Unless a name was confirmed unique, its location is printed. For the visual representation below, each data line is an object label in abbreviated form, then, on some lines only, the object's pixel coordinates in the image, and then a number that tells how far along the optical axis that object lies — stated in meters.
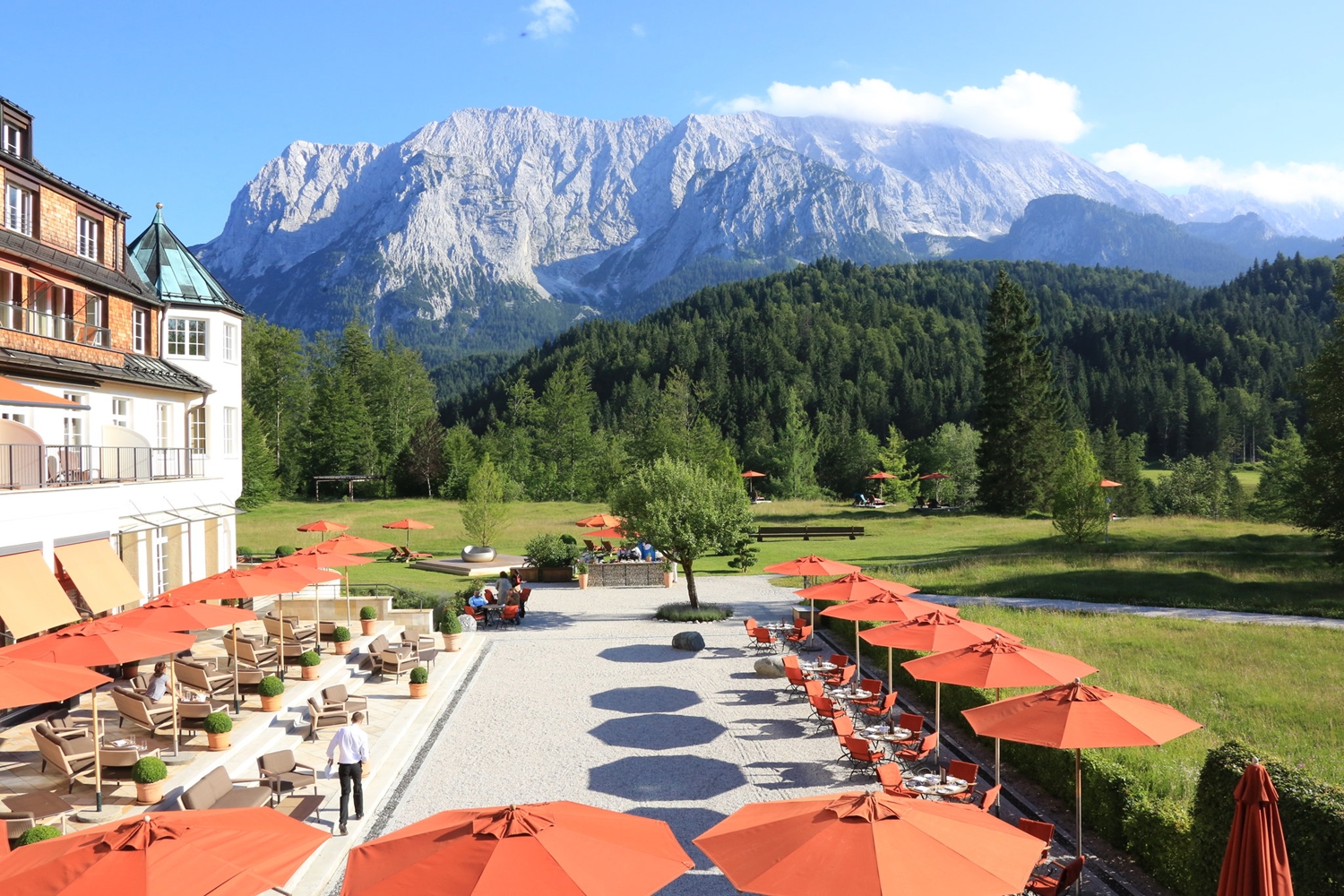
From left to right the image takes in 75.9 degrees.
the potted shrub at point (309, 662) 18.77
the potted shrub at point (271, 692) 16.17
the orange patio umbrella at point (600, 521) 39.62
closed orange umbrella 6.70
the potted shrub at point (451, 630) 23.00
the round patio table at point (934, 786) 11.97
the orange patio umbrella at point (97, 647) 12.23
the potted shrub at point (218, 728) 14.24
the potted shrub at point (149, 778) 11.96
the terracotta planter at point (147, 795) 12.12
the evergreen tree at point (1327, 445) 32.97
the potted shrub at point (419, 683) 18.25
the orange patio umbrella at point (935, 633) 14.26
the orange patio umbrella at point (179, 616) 14.90
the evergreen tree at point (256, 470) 63.03
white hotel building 17.27
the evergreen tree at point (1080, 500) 40.91
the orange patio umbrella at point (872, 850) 6.30
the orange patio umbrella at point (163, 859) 6.08
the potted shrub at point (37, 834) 8.94
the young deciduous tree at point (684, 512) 26.48
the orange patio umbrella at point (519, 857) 6.17
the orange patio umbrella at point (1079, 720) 9.33
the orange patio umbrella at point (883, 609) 16.56
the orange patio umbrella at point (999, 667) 11.54
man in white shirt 11.83
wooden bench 50.28
